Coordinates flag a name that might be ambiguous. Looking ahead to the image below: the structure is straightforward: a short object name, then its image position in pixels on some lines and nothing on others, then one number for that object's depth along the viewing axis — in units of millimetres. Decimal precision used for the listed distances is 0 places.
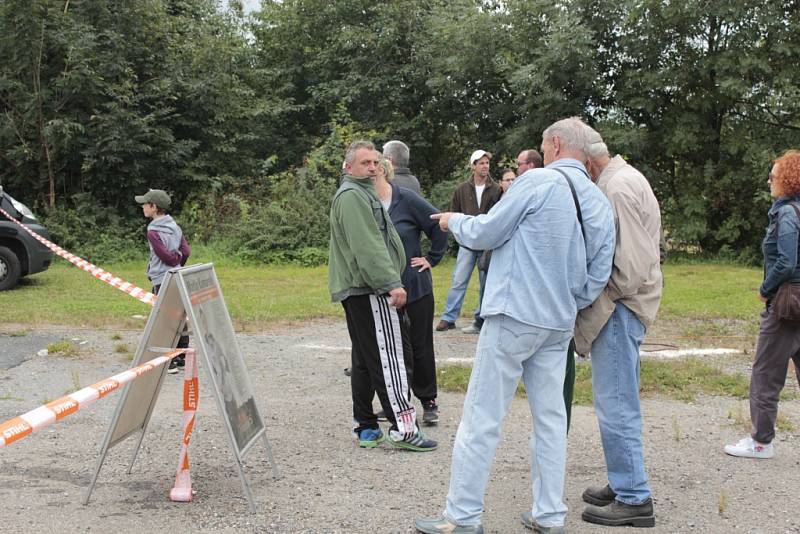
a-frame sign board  4602
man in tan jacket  4305
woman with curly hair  5258
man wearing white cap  9688
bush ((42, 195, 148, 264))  18350
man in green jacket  5336
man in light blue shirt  3996
